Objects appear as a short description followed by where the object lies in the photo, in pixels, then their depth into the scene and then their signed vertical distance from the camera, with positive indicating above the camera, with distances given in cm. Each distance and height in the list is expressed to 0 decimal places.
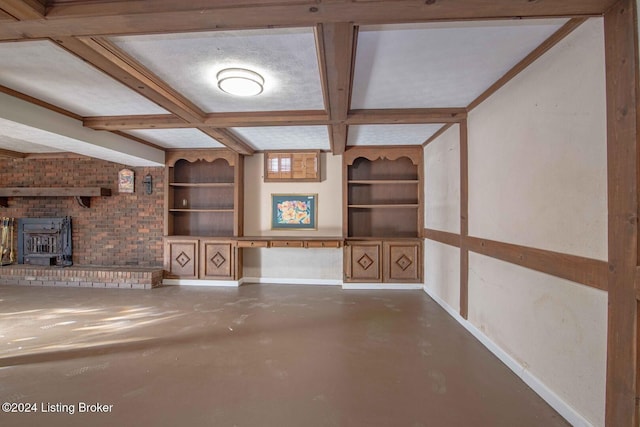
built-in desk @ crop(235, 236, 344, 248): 428 -45
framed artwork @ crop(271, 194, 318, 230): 474 +6
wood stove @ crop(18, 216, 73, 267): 482 -46
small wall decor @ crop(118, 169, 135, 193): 481 +65
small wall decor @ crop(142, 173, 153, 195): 477 +58
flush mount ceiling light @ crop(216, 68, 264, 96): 206 +107
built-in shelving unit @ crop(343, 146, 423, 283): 446 +0
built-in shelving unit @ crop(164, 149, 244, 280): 464 +3
